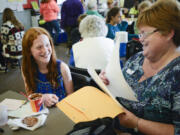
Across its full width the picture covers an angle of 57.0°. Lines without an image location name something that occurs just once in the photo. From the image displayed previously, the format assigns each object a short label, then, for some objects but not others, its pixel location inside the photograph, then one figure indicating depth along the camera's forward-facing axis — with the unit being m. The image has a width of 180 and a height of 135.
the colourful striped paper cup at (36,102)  1.00
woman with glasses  0.88
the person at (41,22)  5.19
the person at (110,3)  4.64
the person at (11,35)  3.21
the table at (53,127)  0.88
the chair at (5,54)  3.32
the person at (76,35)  3.39
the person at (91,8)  3.74
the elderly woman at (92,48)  1.81
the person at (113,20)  3.05
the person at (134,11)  4.38
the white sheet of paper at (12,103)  1.10
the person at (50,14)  4.65
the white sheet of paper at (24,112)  1.02
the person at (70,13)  3.97
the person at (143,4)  2.91
